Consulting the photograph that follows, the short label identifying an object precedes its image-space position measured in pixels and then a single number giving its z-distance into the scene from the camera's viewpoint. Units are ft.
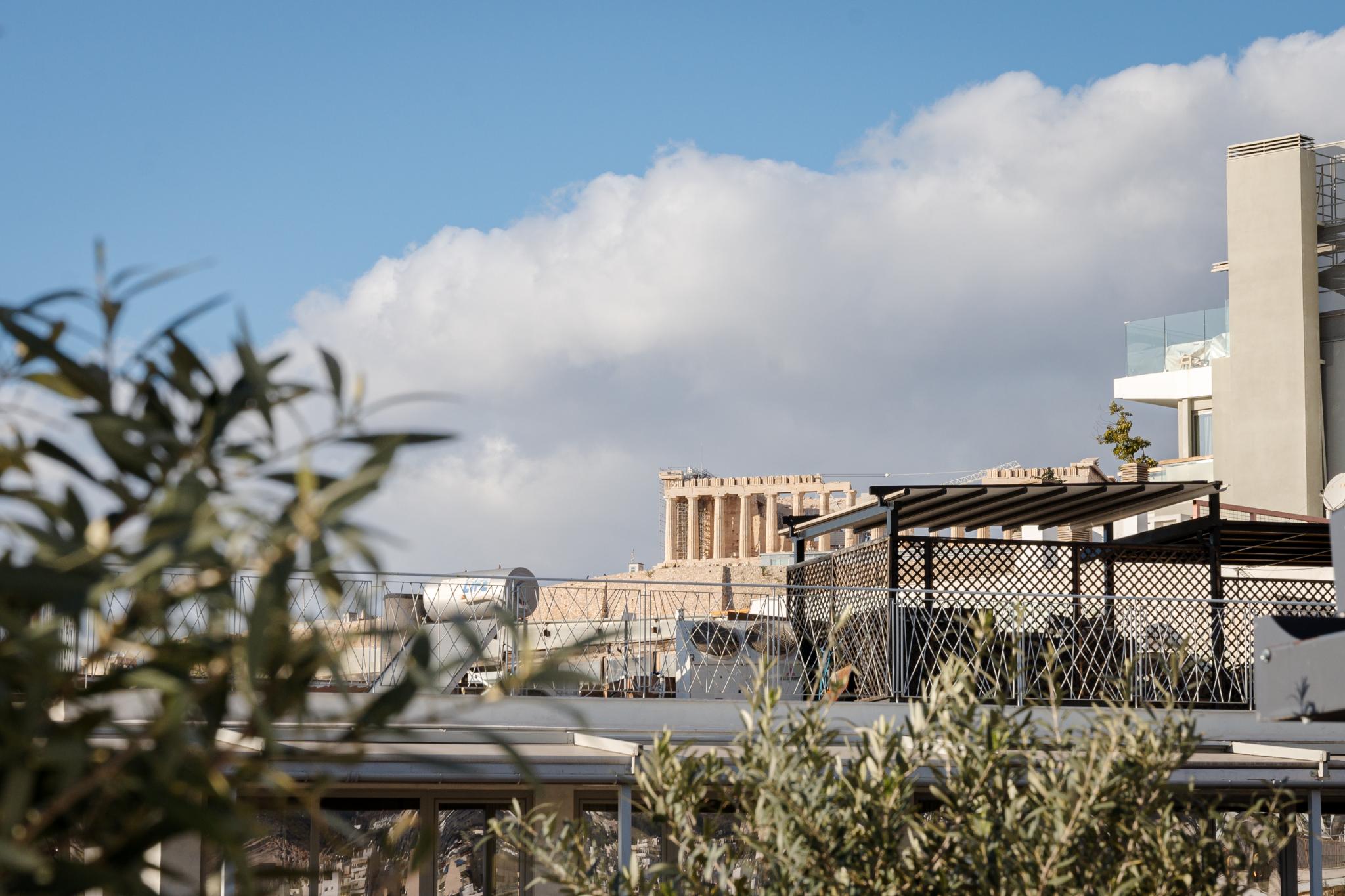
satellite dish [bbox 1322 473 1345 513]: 52.75
